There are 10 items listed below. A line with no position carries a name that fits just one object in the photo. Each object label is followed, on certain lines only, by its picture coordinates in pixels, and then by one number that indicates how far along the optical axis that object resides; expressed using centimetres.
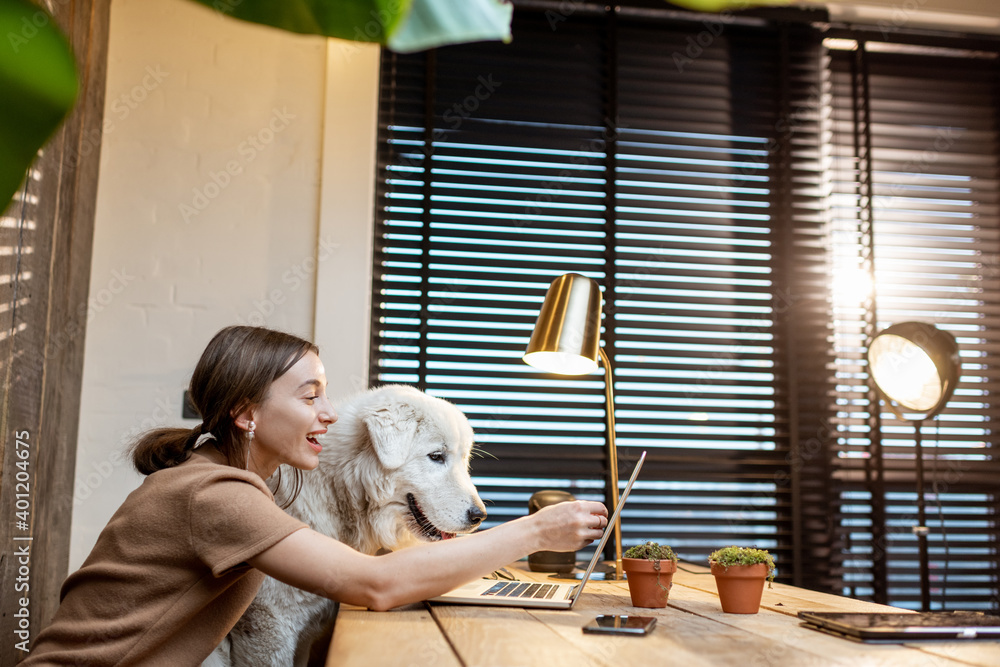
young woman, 113
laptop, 138
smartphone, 110
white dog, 175
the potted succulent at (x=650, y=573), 139
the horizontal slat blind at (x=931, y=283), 312
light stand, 258
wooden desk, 94
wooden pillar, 193
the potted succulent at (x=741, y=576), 132
